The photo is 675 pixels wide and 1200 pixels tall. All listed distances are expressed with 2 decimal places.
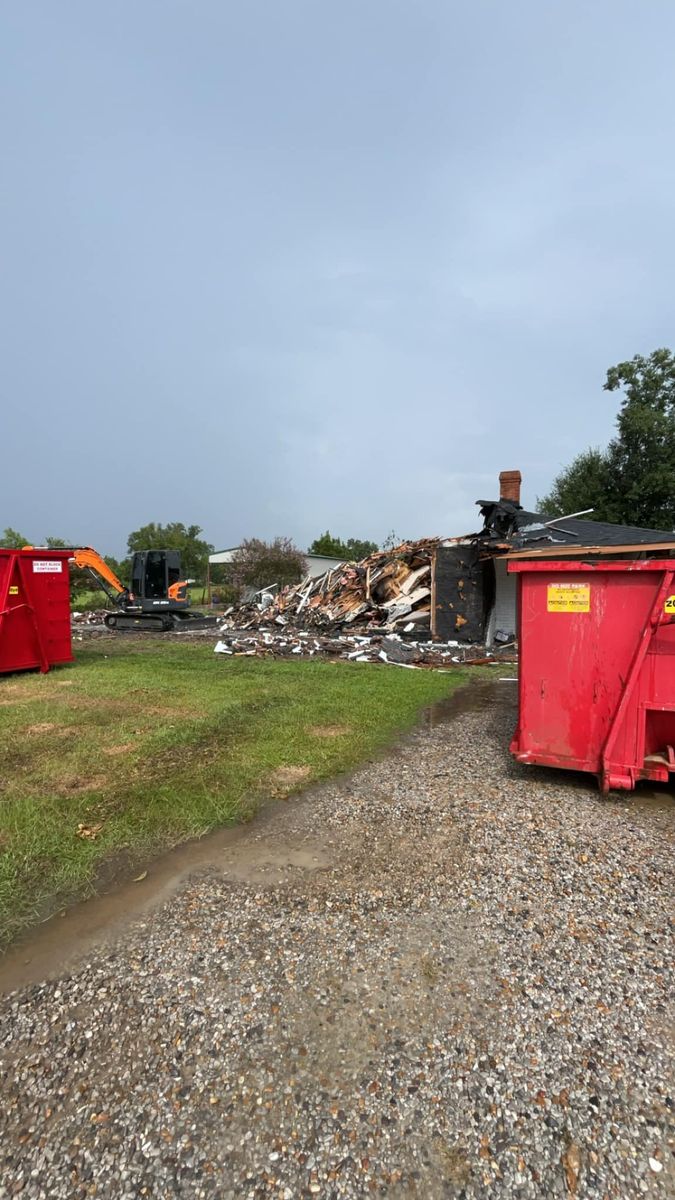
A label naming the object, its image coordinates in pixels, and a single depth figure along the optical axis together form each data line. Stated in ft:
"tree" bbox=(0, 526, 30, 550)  95.14
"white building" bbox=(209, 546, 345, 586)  129.44
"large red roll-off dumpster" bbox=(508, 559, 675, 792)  14.20
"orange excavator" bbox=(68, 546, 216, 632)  61.31
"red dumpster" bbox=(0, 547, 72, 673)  31.07
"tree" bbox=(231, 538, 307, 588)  102.06
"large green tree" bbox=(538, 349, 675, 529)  99.19
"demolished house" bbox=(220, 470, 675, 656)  49.24
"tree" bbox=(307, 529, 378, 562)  195.42
